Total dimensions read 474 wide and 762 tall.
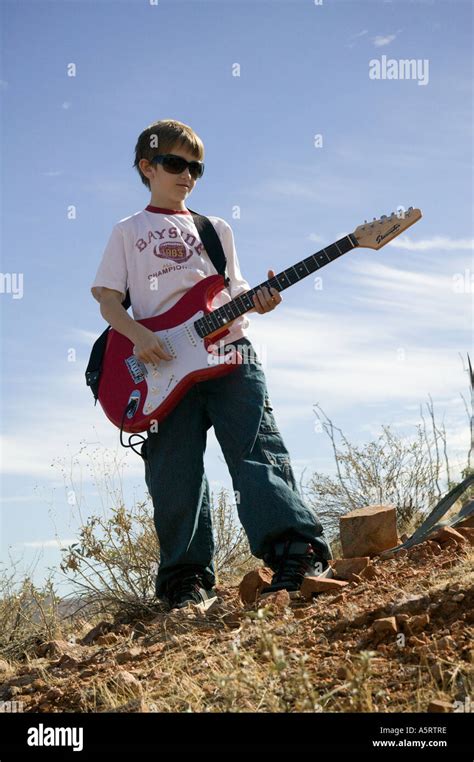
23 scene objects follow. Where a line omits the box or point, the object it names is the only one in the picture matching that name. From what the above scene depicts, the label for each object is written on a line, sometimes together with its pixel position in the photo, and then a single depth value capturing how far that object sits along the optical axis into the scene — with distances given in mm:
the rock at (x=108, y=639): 4689
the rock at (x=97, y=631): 4927
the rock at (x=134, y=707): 3253
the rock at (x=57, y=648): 4824
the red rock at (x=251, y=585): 4695
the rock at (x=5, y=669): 4824
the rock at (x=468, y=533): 4754
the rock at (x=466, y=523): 5176
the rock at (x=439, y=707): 2748
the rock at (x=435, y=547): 4611
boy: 4699
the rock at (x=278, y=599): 4211
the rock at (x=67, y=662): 4355
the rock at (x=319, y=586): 4328
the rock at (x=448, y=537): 4703
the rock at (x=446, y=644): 3158
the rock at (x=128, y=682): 3519
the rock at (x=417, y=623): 3383
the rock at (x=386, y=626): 3369
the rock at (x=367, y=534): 5109
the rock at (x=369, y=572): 4469
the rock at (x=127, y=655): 4031
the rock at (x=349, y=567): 4625
